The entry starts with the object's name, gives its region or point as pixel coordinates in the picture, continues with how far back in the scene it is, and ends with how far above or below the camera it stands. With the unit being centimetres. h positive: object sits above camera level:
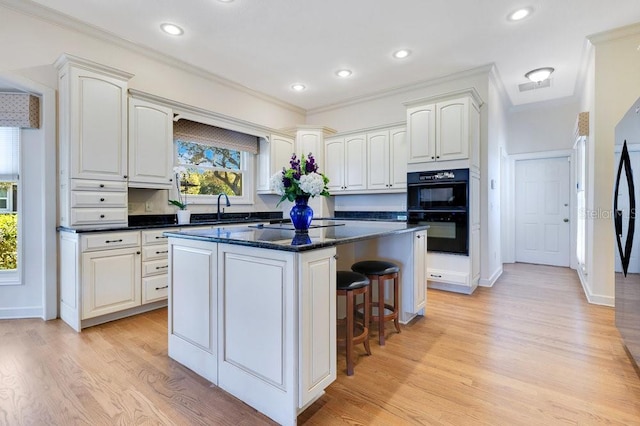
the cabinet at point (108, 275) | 271 -58
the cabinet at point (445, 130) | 371 +103
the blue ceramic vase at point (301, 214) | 221 -1
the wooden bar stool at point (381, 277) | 244 -52
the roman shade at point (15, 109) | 283 +96
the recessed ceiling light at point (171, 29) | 311 +189
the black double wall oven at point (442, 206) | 374 +7
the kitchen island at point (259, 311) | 149 -54
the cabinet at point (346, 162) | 488 +81
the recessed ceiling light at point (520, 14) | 283 +185
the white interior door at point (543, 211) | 550 +1
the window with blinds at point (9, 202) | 297 +12
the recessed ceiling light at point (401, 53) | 366 +191
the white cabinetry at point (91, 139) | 277 +70
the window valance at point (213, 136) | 398 +109
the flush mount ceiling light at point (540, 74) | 400 +180
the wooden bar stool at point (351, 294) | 199 -54
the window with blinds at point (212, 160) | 410 +77
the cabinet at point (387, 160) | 450 +78
